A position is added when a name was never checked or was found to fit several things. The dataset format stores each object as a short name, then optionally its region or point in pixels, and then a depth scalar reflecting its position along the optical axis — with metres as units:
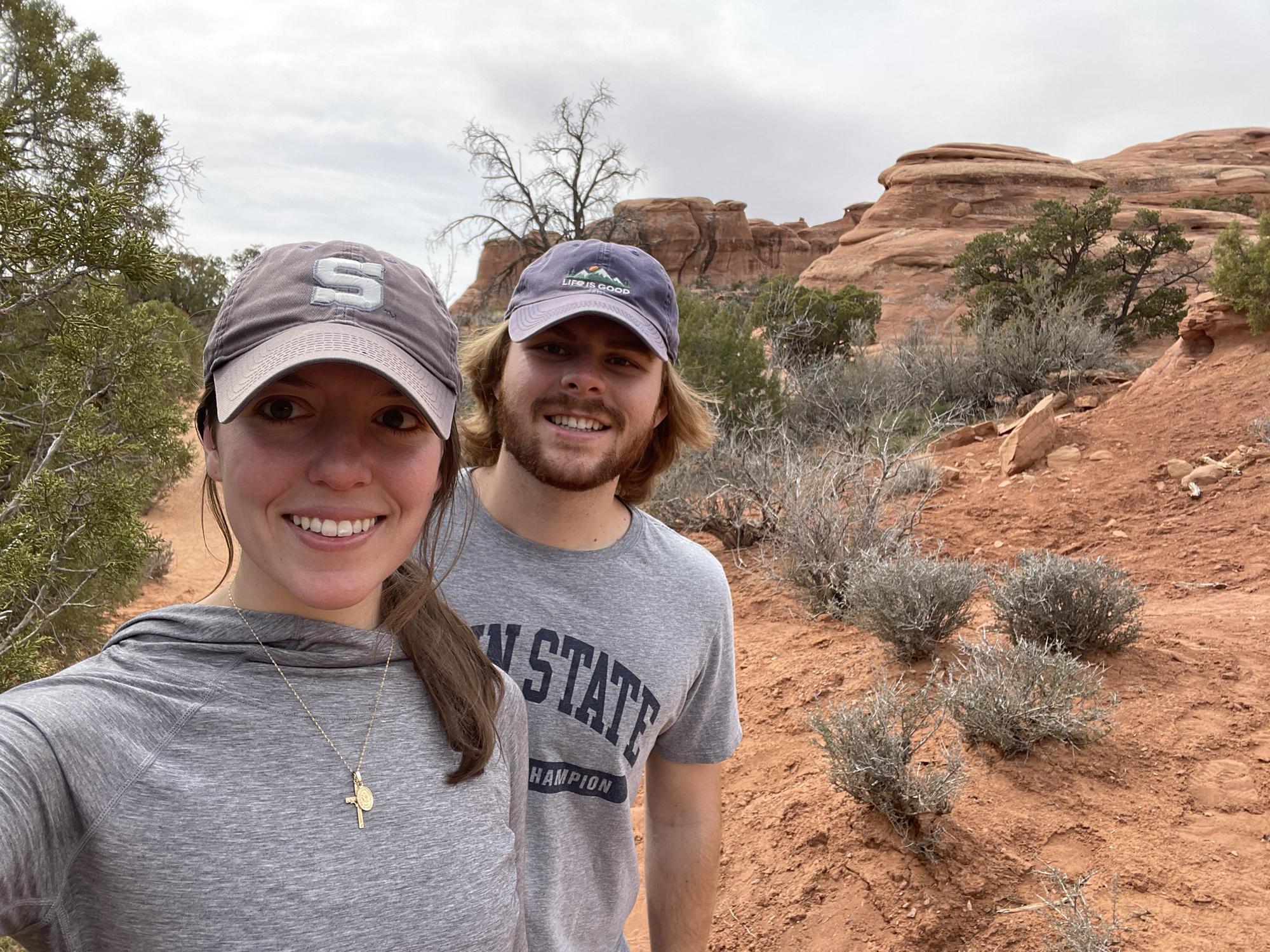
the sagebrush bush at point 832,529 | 5.37
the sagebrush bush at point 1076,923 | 2.29
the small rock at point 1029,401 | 11.38
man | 1.42
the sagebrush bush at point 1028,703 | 3.27
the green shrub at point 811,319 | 15.62
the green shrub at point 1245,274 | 9.52
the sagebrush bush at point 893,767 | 2.90
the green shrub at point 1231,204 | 28.52
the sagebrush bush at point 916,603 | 4.23
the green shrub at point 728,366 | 9.83
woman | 0.75
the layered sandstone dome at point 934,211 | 26.56
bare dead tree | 17.55
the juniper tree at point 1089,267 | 16.28
